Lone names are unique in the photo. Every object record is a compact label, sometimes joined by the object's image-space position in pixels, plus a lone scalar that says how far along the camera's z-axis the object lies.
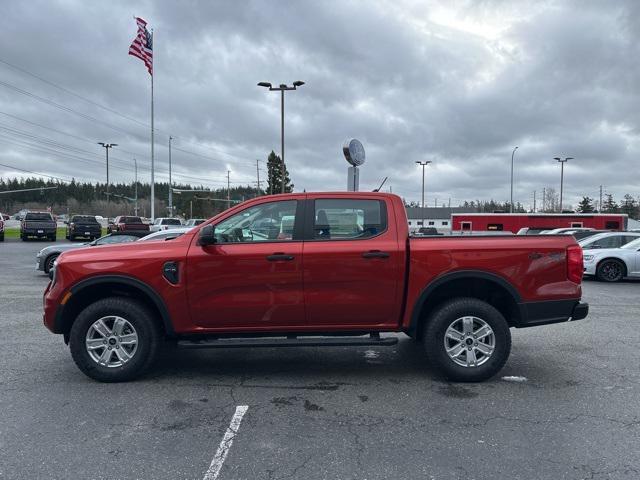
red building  38.03
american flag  30.30
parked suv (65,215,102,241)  31.25
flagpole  37.45
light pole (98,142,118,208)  64.29
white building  98.44
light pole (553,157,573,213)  50.78
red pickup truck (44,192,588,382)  4.79
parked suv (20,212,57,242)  30.61
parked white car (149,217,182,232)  37.84
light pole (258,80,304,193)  28.61
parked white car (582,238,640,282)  13.88
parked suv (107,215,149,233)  28.92
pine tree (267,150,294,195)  74.00
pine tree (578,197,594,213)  105.58
